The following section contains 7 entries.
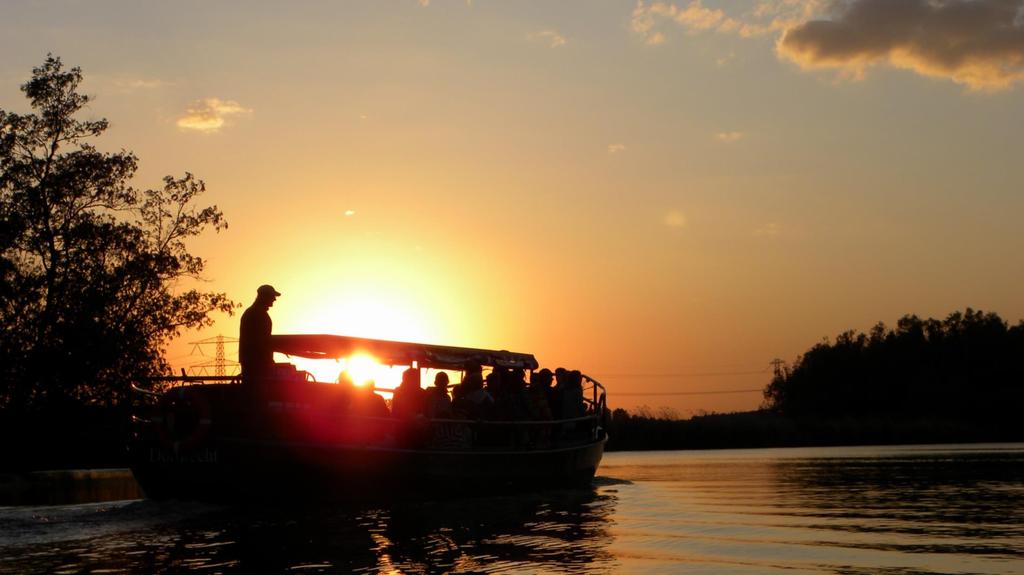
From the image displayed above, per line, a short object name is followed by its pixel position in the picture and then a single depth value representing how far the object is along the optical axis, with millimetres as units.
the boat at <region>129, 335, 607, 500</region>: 16672
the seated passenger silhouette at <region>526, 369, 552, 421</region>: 21875
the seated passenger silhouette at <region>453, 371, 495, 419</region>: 20125
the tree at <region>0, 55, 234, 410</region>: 35438
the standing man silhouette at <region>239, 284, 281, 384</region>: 16719
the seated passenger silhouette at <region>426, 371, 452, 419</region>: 19141
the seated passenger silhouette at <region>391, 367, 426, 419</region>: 18844
